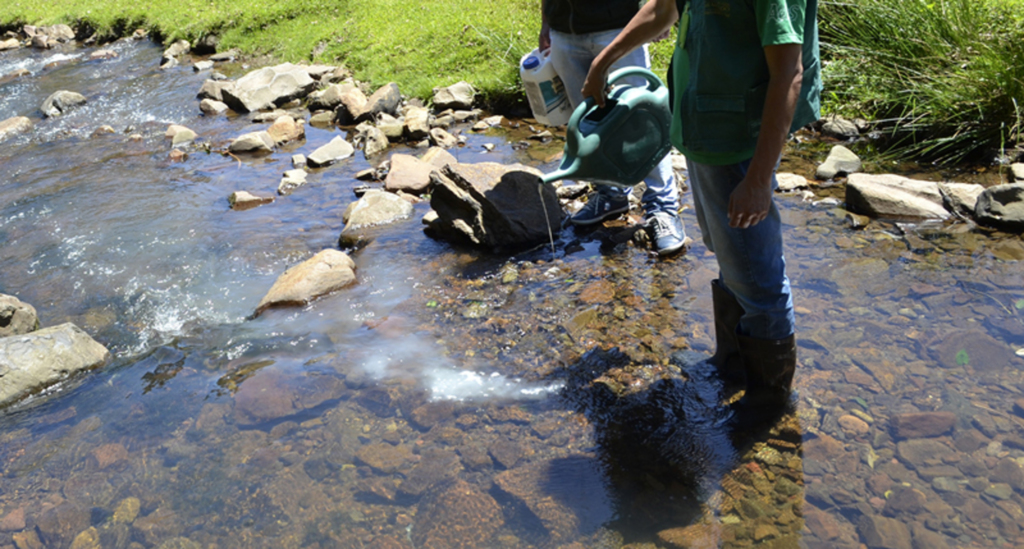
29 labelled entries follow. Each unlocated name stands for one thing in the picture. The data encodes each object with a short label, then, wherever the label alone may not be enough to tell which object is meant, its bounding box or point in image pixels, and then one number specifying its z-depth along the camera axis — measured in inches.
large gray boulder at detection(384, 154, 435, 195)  224.1
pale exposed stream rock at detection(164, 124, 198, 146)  315.0
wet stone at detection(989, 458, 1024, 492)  87.6
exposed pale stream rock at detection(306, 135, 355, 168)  265.3
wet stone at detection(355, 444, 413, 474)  102.2
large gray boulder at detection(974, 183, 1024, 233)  151.5
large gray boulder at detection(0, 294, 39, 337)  151.0
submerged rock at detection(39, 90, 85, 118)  387.0
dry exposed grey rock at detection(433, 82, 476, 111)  307.7
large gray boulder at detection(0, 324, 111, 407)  132.0
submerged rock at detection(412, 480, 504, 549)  89.0
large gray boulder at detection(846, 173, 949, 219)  164.6
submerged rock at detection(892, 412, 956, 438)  97.7
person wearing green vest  75.4
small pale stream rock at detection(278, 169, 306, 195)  241.0
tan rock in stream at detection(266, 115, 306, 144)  306.8
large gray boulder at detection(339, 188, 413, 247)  196.4
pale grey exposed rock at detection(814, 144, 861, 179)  193.2
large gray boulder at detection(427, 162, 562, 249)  173.6
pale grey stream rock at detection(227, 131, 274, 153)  293.4
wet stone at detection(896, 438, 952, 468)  93.4
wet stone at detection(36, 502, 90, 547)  96.2
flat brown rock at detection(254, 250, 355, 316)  157.3
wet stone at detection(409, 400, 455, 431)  111.2
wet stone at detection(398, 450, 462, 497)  97.8
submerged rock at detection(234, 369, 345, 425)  117.6
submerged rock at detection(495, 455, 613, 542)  90.0
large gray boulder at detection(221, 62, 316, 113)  358.3
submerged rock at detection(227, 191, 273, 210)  229.1
